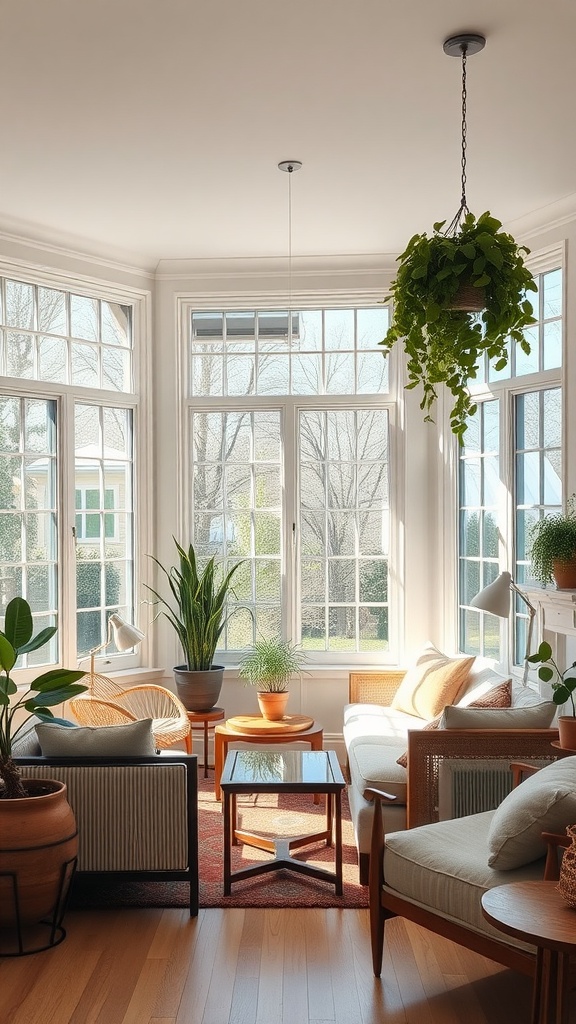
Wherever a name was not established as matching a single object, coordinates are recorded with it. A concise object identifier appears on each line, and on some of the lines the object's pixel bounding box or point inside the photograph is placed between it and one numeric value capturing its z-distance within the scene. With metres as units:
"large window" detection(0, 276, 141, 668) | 5.84
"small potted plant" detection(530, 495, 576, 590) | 4.79
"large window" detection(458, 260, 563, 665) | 5.54
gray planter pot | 5.96
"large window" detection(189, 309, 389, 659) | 6.58
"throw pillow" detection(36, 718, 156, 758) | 4.08
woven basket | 2.47
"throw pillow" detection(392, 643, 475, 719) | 5.50
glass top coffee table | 4.16
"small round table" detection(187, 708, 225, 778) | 5.89
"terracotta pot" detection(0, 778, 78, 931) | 3.57
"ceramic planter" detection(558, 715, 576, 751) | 3.80
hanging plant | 3.24
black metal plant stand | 3.56
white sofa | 4.10
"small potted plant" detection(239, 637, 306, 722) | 5.71
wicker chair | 5.30
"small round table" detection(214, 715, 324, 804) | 5.40
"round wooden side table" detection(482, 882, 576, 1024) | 2.35
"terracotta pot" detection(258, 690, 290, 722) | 5.70
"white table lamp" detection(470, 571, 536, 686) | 4.79
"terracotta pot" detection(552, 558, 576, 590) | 4.77
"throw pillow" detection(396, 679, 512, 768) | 4.55
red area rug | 4.07
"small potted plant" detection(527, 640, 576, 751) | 3.73
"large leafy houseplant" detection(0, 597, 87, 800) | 3.79
